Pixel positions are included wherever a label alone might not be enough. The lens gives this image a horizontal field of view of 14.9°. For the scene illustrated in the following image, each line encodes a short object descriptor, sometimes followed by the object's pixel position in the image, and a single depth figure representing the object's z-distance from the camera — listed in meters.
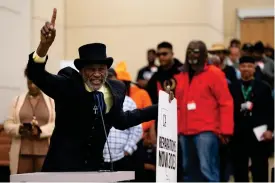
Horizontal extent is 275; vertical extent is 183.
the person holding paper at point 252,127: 14.32
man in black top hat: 8.13
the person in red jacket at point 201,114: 13.19
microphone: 8.10
